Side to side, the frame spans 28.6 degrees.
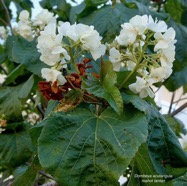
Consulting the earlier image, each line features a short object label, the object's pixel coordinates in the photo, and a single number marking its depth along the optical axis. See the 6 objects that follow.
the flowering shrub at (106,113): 0.78
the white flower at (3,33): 2.03
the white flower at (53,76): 0.86
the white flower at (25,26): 1.53
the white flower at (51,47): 0.86
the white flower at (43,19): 1.49
